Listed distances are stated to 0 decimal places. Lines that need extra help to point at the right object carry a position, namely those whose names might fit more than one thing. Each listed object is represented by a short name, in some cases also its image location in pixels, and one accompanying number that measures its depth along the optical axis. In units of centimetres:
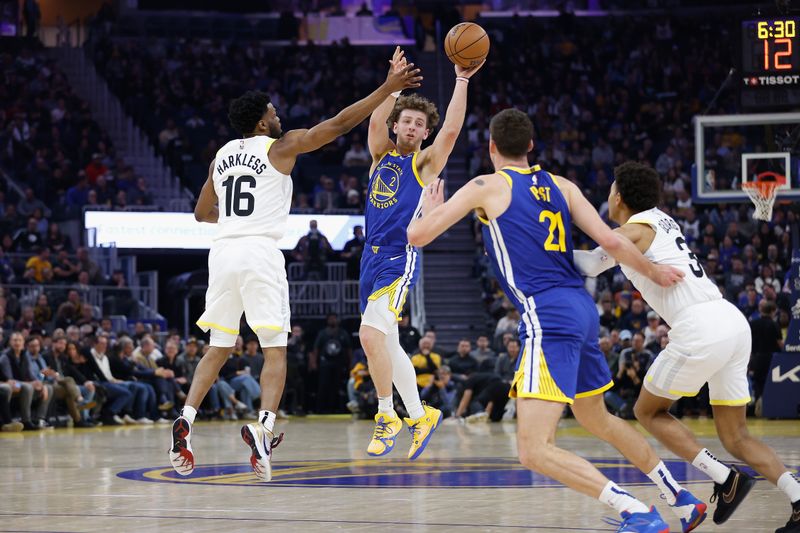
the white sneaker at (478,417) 2885
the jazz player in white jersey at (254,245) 1262
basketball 1300
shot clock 2444
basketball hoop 2503
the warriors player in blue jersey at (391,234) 1362
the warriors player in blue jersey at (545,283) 938
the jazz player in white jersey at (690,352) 1047
